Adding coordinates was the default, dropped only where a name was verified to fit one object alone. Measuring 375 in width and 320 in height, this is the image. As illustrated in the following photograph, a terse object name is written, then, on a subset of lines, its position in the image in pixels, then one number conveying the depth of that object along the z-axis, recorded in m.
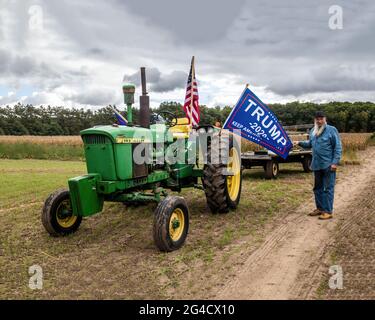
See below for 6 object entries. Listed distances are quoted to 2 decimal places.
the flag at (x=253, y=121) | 7.66
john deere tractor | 4.93
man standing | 6.25
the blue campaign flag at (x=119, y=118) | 6.20
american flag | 8.43
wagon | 10.79
